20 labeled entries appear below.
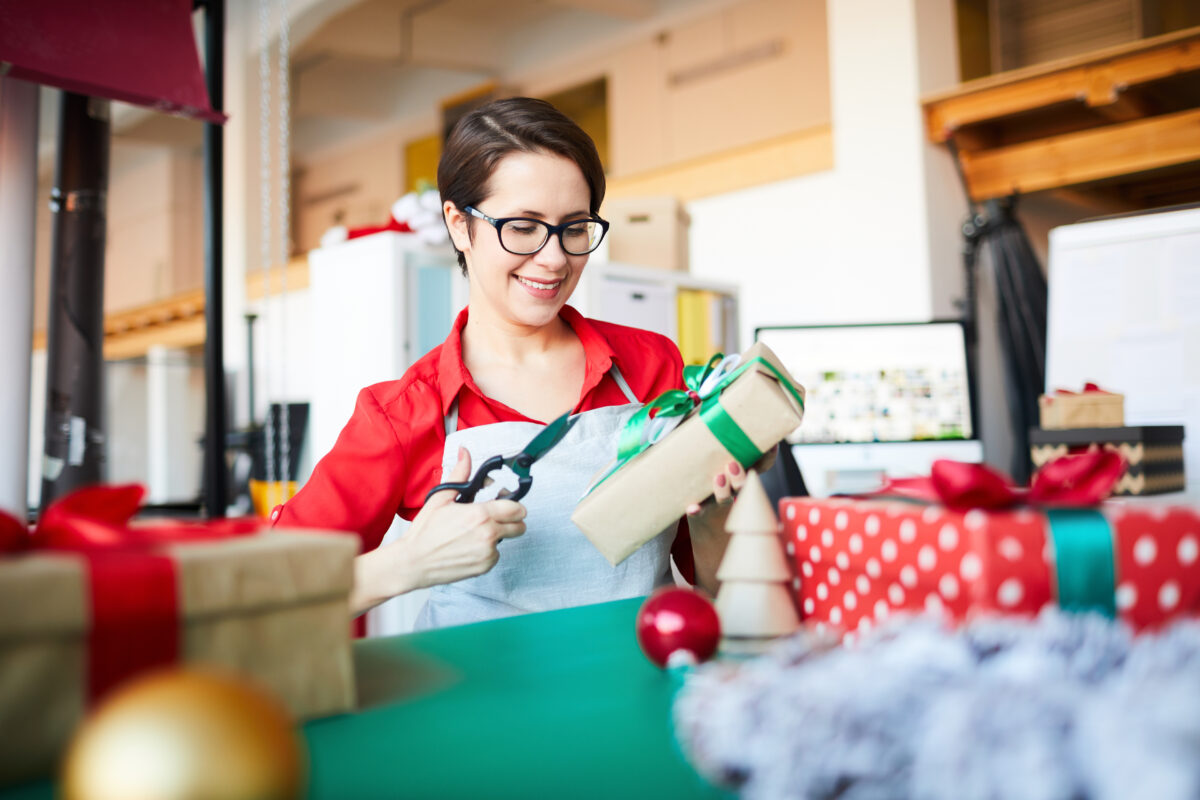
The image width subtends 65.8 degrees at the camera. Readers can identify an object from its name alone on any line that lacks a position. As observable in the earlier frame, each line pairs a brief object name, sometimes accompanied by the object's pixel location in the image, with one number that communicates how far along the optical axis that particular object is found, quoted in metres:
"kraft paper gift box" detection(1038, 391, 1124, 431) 1.99
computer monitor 2.78
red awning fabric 1.35
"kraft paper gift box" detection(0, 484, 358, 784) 0.45
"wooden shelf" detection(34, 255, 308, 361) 6.66
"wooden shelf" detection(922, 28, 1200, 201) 3.37
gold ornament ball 0.30
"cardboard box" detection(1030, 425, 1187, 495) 1.88
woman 1.09
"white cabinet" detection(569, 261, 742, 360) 2.57
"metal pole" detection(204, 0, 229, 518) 1.64
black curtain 3.64
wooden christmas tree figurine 0.68
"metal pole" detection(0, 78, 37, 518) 1.57
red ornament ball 0.64
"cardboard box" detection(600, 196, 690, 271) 3.07
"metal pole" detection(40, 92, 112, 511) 1.72
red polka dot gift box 0.56
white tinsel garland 0.33
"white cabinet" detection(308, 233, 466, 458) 2.45
